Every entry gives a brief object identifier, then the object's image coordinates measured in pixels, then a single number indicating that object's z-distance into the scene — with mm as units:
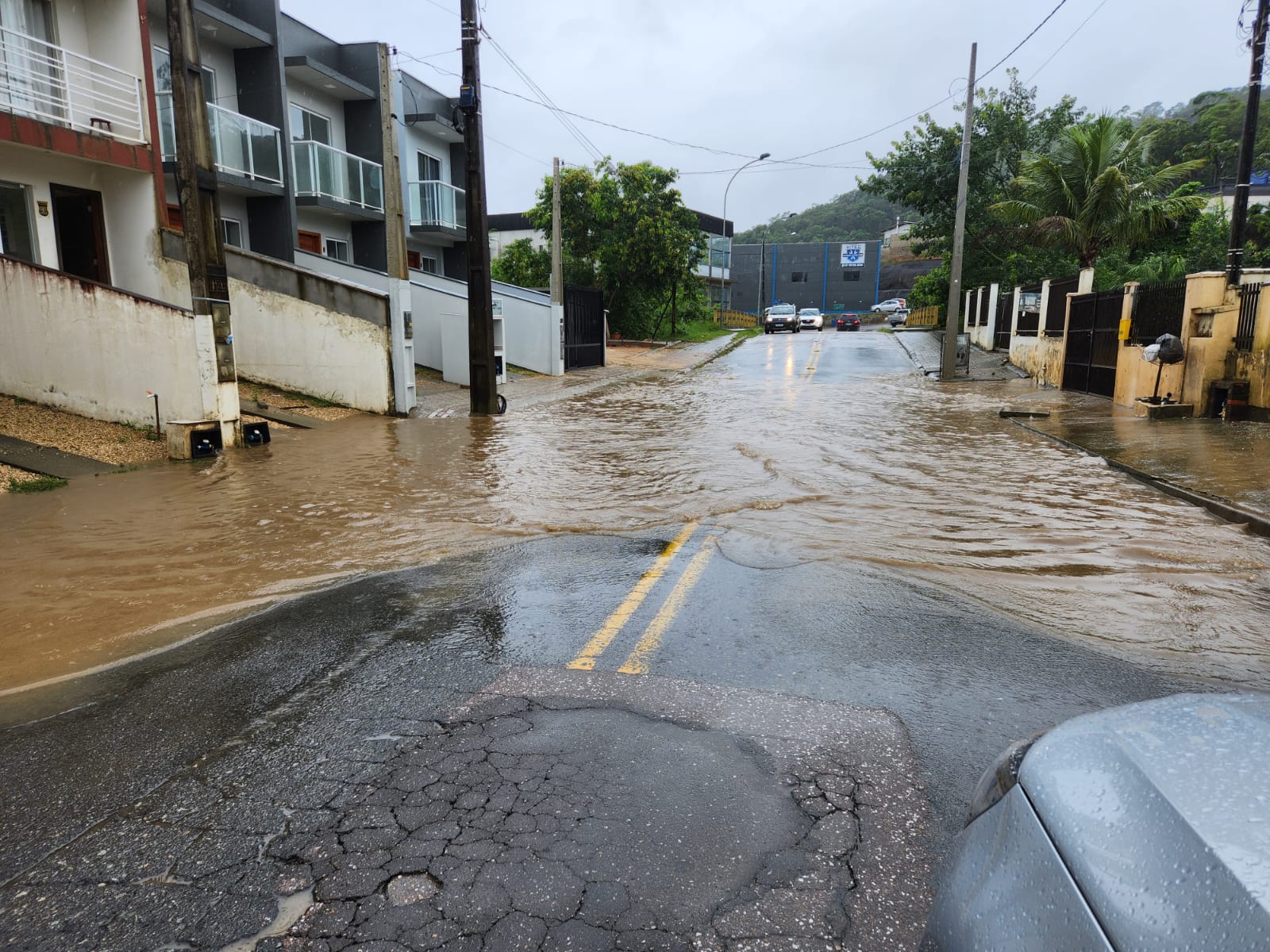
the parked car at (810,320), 52812
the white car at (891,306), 65438
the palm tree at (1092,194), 26844
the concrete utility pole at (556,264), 23547
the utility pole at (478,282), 16719
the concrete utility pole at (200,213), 11016
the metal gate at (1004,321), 30906
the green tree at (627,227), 34375
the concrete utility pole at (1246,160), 14164
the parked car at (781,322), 48344
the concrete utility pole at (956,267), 23906
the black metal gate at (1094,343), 17641
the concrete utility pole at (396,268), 15031
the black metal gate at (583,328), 27641
